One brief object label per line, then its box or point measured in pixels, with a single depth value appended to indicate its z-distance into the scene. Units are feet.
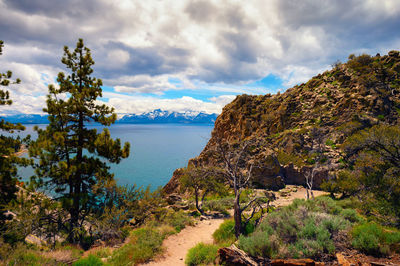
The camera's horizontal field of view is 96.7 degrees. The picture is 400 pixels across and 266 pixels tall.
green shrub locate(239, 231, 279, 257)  20.98
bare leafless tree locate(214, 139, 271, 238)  29.68
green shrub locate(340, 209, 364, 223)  26.84
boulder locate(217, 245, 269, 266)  20.22
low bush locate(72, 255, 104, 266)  21.48
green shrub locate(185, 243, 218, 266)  25.15
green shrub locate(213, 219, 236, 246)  32.14
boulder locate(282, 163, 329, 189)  87.08
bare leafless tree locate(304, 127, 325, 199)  85.41
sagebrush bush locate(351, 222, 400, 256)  18.86
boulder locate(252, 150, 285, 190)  87.30
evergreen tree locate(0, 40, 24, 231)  40.63
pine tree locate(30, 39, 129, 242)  38.19
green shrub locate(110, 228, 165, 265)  27.86
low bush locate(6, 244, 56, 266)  17.85
